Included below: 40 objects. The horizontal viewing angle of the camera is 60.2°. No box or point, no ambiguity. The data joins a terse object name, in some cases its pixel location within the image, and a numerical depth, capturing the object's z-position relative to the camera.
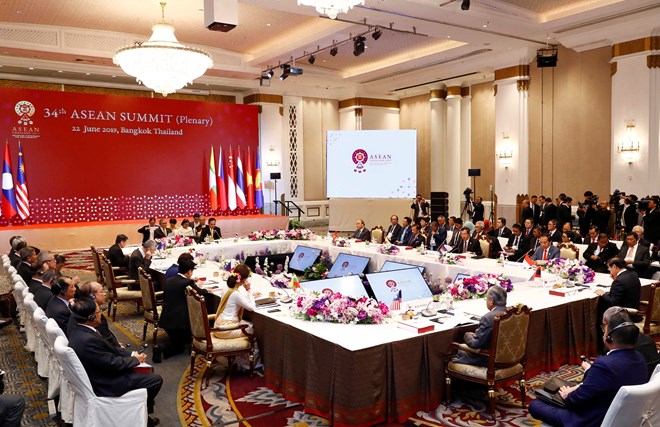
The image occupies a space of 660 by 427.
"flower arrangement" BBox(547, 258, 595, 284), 6.63
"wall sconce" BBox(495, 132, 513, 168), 15.33
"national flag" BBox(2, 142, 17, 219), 14.17
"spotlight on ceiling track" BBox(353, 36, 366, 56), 12.20
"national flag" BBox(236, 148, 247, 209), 17.80
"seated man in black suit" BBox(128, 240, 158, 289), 8.47
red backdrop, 14.77
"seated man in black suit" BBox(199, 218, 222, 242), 11.83
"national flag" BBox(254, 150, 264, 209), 18.31
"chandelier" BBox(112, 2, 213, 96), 9.47
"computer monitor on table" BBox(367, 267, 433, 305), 7.38
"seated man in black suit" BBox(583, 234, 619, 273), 8.75
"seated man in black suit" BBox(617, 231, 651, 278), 8.21
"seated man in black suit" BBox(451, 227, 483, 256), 9.84
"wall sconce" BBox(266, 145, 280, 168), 18.94
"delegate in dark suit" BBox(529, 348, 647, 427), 3.35
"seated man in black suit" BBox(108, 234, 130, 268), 9.12
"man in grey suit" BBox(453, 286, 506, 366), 4.58
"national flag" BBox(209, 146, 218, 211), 17.28
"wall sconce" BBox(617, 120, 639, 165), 12.71
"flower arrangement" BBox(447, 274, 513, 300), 6.08
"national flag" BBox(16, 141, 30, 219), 14.41
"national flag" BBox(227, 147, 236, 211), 17.61
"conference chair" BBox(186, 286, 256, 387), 5.28
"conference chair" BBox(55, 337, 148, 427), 3.89
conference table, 4.29
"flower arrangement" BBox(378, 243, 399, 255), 9.27
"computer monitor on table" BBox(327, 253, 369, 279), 9.32
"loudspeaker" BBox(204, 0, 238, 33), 8.24
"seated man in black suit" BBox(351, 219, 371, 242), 11.29
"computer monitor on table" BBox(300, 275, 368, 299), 7.23
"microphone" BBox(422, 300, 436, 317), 5.21
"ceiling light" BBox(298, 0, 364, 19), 6.94
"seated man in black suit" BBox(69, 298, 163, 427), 4.04
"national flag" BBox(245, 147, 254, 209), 18.04
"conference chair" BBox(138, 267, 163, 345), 6.63
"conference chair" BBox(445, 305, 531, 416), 4.51
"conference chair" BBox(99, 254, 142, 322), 7.72
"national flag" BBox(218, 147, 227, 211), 17.52
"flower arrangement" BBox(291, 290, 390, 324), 4.94
